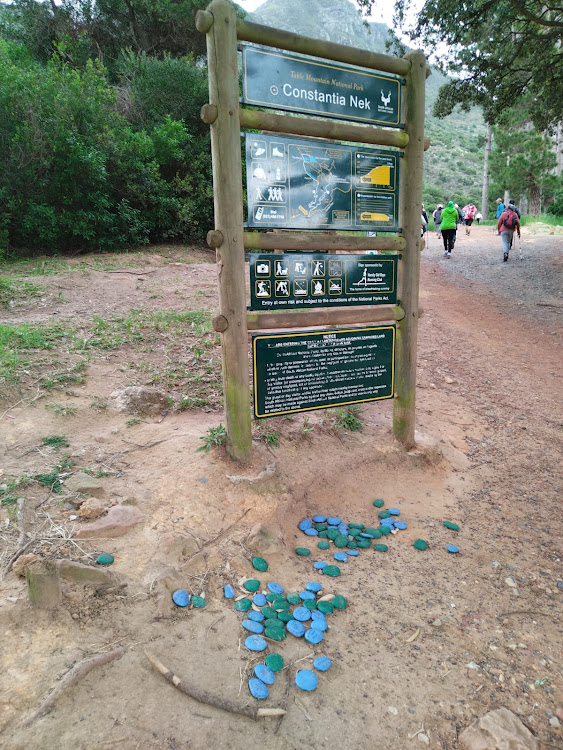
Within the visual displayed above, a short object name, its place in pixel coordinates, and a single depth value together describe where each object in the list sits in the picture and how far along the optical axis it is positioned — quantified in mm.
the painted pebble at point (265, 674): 2188
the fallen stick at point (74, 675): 1841
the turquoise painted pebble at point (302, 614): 2617
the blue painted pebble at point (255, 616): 2551
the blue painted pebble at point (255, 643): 2357
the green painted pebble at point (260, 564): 2936
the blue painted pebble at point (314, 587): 2867
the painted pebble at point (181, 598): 2527
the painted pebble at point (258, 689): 2102
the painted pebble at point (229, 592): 2680
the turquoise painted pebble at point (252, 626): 2469
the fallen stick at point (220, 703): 2014
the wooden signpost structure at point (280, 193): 3327
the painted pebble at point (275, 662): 2268
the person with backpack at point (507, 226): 13531
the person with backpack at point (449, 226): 14750
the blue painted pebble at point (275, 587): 2793
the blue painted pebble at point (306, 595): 2783
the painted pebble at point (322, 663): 2320
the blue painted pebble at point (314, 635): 2486
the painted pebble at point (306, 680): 2202
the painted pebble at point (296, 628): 2506
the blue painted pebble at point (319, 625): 2572
